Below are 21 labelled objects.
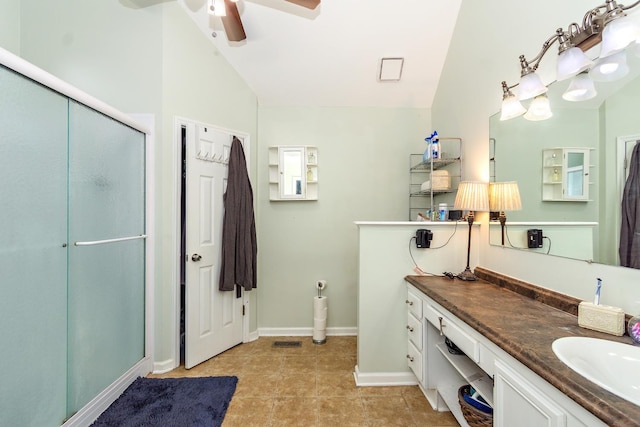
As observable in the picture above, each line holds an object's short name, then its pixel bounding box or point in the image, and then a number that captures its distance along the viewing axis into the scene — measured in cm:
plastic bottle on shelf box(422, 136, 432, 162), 235
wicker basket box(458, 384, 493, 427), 122
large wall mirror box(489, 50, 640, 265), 105
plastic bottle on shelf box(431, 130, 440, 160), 232
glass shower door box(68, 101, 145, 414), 151
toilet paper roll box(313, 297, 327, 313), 270
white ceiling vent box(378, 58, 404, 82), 250
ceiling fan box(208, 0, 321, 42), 159
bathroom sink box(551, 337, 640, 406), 81
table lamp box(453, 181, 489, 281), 175
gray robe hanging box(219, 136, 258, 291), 241
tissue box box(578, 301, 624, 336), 96
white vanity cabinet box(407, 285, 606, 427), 75
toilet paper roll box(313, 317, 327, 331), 269
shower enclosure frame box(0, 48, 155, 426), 125
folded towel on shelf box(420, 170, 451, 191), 239
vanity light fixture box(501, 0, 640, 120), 100
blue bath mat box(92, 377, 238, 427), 161
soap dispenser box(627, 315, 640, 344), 90
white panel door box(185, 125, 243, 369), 222
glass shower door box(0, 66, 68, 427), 115
